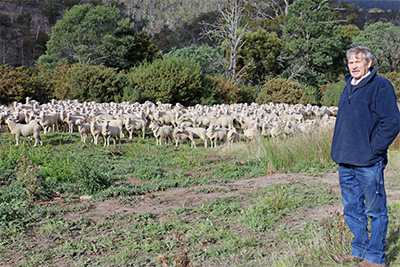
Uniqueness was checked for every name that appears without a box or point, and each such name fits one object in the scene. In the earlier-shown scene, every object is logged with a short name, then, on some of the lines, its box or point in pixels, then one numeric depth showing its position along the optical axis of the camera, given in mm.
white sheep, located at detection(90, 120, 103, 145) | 12031
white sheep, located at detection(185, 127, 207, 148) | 12836
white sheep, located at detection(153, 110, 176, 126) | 15766
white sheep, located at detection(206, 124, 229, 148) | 12680
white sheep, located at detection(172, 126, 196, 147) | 12695
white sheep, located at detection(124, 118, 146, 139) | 13330
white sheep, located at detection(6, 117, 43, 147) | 11008
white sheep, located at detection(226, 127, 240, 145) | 12734
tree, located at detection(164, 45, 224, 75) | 39500
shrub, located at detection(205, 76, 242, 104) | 26605
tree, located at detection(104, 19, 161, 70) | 37594
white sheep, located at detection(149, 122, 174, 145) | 12914
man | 3695
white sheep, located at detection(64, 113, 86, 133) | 13625
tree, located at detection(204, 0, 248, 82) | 34719
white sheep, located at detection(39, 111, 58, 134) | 13039
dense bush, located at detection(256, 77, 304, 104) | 30078
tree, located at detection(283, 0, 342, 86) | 42969
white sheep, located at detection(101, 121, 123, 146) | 11938
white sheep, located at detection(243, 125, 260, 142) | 12399
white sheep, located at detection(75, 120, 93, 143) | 12227
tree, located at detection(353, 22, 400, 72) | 45375
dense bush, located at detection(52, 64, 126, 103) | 21672
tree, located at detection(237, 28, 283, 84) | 39750
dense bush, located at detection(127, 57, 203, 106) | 22938
